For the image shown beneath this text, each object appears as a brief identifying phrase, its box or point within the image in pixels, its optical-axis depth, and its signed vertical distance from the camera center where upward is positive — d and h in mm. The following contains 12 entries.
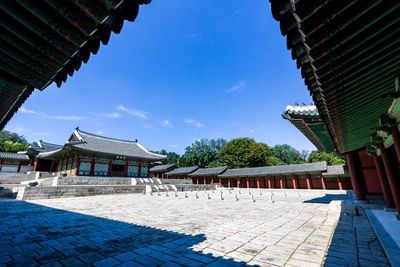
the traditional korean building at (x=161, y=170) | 45209 +2645
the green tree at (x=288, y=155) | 68938 +9415
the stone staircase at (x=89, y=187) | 12781 -527
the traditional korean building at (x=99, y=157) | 21047 +3187
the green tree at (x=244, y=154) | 41438 +5913
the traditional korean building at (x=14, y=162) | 26766 +3137
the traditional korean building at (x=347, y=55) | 1815 +1557
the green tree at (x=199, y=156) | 57656 +7596
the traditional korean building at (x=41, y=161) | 26859 +3205
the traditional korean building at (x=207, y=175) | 36594 +988
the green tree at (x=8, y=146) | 39281 +8189
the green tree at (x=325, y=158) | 39684 +4624
